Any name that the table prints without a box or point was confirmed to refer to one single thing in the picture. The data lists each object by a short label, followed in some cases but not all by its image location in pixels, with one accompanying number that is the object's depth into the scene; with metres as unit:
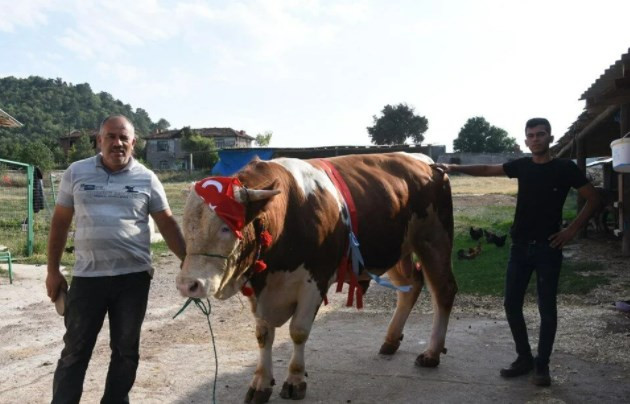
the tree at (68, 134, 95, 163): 65.12
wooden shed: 6.97
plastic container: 5.58
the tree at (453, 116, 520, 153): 88.25
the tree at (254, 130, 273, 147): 80.19
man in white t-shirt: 3.51
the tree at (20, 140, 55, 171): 55.16
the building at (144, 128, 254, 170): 80.69
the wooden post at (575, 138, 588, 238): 13.42
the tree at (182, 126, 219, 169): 62.66
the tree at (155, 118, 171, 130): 162.32
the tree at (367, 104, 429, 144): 80.06
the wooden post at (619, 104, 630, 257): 10.02
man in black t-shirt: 4.58
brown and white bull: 3.54
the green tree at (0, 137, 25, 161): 59.12
